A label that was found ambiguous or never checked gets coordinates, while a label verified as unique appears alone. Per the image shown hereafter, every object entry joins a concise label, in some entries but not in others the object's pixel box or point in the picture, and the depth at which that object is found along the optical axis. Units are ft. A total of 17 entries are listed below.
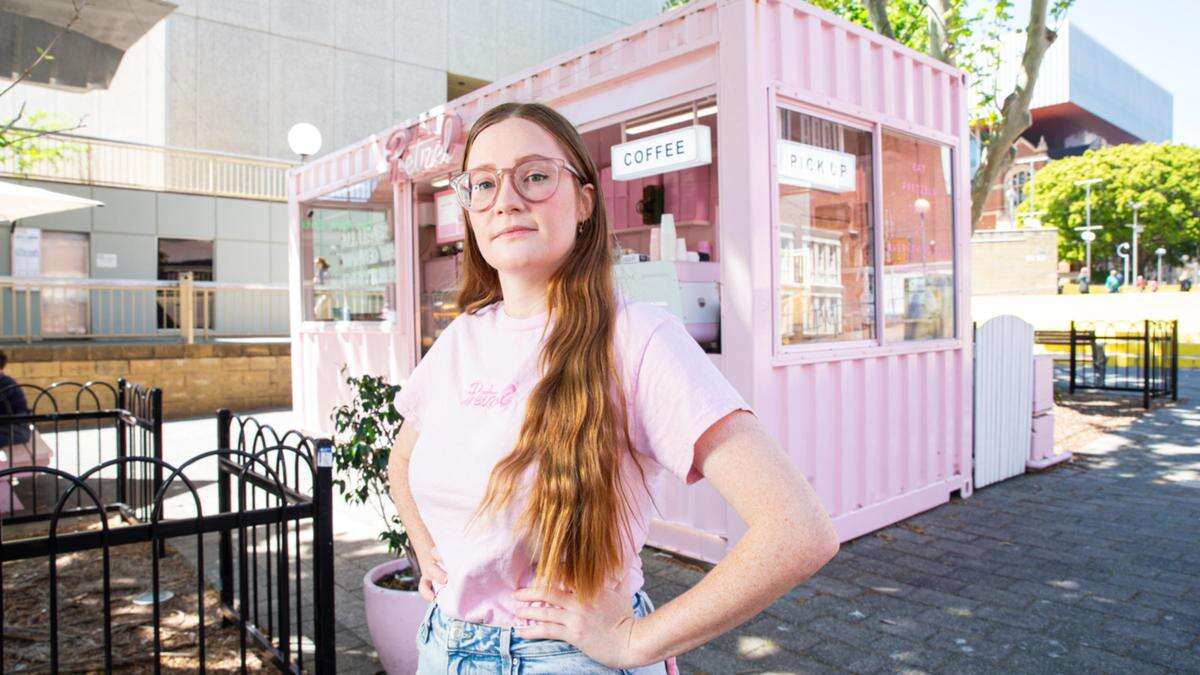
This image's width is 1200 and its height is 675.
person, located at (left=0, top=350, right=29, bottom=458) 19.27
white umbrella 26.71
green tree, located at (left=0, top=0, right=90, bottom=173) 53.57
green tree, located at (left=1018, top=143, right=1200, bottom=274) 165.07
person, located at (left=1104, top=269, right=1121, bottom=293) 119.65
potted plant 10.66
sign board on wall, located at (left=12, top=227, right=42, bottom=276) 58.08
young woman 3.69
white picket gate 21.98
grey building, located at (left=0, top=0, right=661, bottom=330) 61.57
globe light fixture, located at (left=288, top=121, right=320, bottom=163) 31.42
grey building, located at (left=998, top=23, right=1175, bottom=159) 211.41
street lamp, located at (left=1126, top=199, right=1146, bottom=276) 159.28
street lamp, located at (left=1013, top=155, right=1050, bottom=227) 181.47
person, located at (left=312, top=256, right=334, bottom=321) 31.60
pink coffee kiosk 15.44
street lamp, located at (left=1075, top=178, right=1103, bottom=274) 158.68
